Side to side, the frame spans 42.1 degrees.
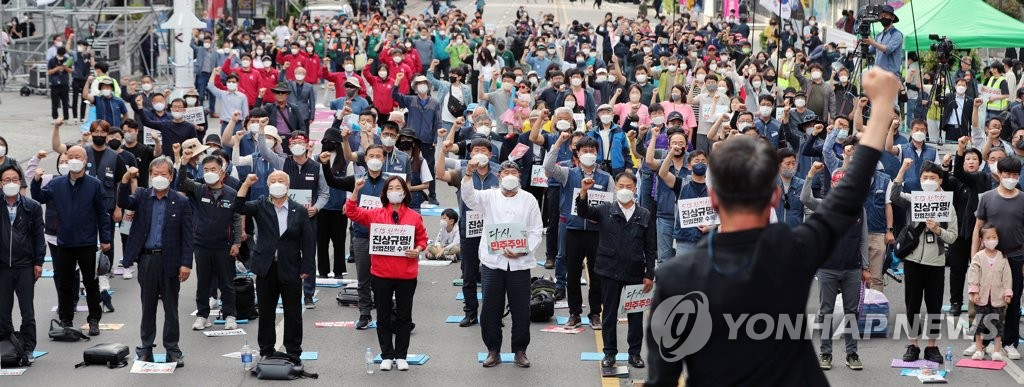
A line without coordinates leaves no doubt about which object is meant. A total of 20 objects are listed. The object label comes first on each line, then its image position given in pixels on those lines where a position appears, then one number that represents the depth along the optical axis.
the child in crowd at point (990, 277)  11.94
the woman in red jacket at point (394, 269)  11.59
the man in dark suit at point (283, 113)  19.64
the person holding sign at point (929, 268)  12.01
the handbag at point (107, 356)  11.84
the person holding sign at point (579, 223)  12.91
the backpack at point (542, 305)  13.80
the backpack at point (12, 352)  11.80
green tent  25.39
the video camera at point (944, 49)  20.00
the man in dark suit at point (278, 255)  11.68
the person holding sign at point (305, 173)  14.05
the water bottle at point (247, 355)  11.76
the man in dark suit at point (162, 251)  11.72
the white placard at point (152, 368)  11.76
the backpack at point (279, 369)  11.59
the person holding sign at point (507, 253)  11.64
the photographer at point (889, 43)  19.29
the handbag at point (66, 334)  12.86
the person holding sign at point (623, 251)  11.69
